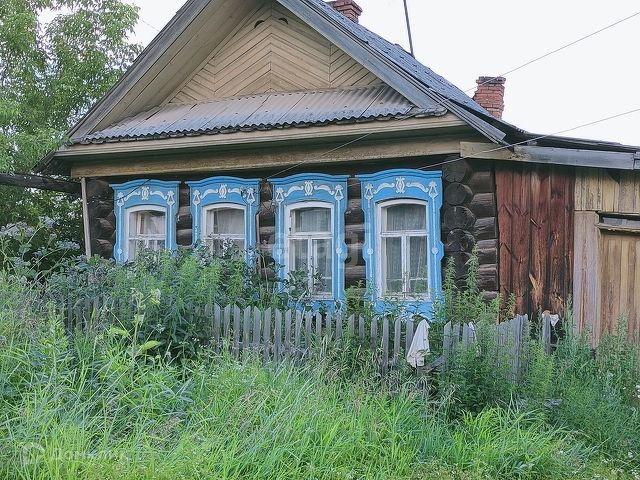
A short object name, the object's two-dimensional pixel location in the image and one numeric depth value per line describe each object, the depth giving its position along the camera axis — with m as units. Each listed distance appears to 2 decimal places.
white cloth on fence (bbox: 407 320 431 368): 6.98
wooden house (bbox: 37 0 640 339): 9.90
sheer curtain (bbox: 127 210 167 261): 12.59
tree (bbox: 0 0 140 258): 16.47
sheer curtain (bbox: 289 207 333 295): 11.10
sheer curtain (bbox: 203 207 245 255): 11.86
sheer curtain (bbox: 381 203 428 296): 10.34
